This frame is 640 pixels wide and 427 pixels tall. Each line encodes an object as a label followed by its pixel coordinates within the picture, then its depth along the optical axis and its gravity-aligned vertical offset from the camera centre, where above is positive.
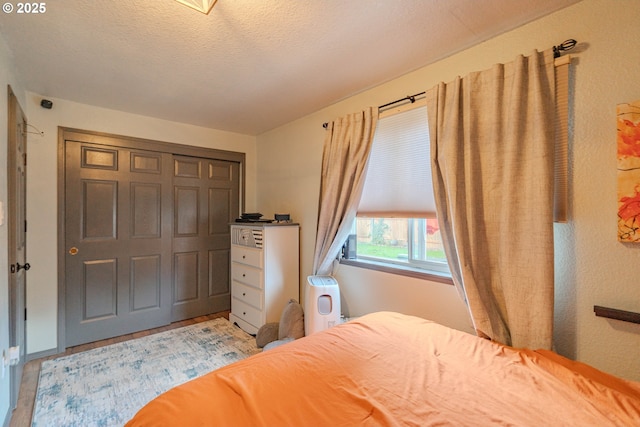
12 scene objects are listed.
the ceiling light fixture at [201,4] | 1.36 +1.06
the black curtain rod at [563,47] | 1.42 +0.87
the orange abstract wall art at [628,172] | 1.25 +0.19
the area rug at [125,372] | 1.81 -1.31
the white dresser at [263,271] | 2.83 -0.63
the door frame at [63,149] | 2.67 +0.75
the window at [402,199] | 2.05 +0.12
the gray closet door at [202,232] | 3.39 -0.23
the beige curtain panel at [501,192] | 1.42 +0.12
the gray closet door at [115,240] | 2.77 -0.29
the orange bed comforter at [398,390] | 0.88 -0.66
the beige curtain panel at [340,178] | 2.39 +0.33
